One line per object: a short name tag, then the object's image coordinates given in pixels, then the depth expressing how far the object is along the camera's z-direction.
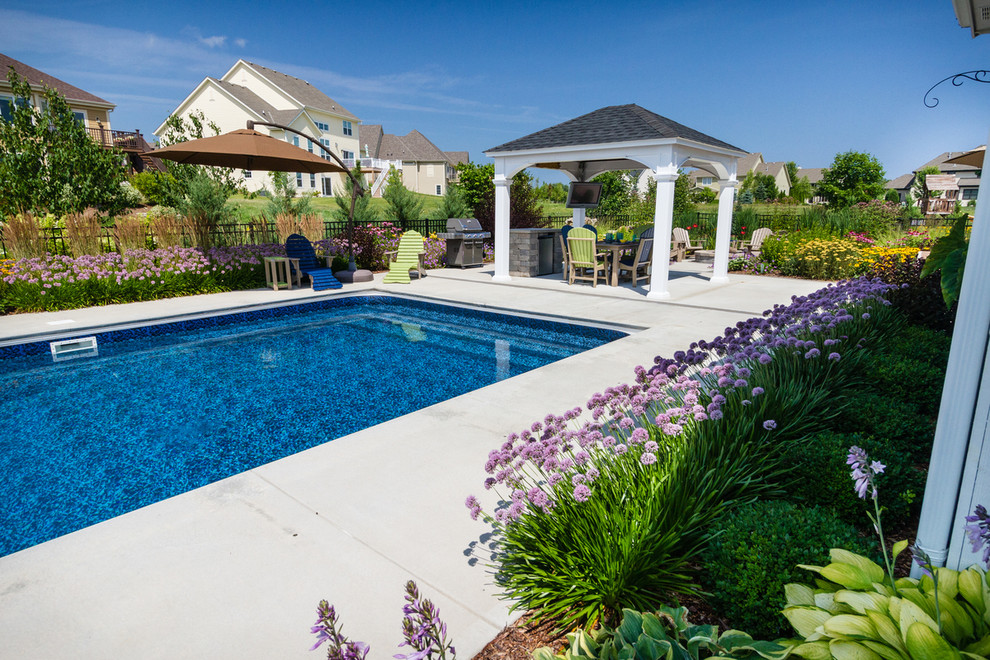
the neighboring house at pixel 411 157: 56.89
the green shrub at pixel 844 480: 2.32
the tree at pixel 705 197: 35.62
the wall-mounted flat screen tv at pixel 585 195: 13.80
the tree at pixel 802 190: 59.27
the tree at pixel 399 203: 15.86
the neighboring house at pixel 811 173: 91.43
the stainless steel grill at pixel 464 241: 13.77
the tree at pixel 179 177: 17.98
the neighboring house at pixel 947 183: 47.59
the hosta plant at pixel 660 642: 1.41
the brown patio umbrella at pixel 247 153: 9.11
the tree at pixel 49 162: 14.84
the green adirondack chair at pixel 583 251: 10.72
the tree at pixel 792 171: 79.56
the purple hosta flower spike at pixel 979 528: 1.13
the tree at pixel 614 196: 30.22
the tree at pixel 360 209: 16.84
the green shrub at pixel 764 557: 1.76
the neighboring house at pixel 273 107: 38.53
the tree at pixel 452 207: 16.53
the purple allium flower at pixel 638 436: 2.16
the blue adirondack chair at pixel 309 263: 10.70
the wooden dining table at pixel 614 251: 10.70
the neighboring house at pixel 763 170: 75.53
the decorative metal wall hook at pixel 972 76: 2.74
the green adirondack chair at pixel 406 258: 11.35
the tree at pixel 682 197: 24.08
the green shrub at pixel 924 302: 5.17
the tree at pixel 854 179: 44.94
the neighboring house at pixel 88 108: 24.98
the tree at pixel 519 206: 16.61
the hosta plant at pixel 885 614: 1.29
